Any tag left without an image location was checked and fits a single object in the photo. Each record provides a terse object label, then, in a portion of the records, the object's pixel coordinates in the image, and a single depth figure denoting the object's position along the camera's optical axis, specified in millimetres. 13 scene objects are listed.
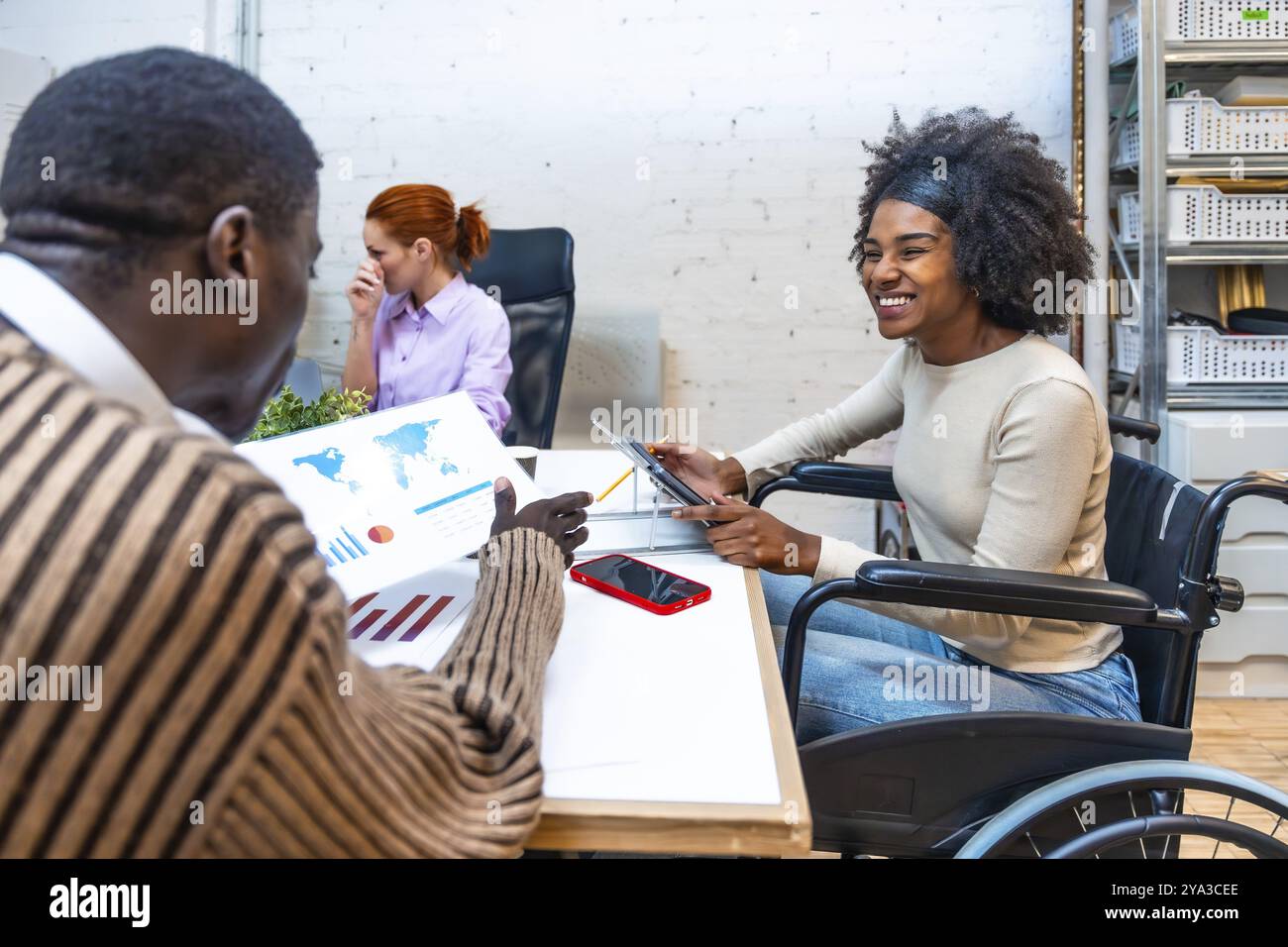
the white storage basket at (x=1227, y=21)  2545
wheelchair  980
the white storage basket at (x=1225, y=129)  2568
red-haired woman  2367
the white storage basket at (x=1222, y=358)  2625
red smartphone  1094
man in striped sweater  457
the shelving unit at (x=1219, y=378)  2469
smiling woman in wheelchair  1235
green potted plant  1359
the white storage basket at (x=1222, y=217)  2586
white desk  673
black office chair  2613
